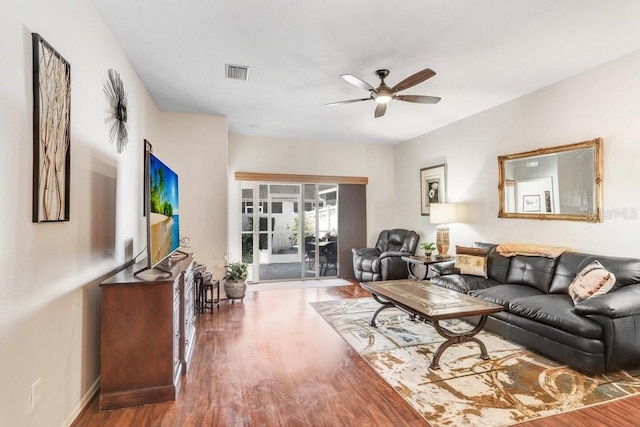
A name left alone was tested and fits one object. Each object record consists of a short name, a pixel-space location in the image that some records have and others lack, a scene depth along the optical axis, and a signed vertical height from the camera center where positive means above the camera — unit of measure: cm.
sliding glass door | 606 -22
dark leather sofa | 242 -79
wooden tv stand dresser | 212 -82
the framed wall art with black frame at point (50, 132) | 161 +47
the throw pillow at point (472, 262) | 402 -56
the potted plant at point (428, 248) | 499 -48
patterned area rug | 208 -123
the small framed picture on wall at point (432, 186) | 554 +56
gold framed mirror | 336 +40
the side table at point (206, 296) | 423 -104
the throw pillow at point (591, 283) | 272 -57
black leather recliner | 551 -69
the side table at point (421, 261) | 479 -66
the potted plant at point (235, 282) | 471 -92
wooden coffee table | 264 -76
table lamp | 498 -1
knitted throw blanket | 352 -38
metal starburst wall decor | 263 +94
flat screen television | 226 +7
